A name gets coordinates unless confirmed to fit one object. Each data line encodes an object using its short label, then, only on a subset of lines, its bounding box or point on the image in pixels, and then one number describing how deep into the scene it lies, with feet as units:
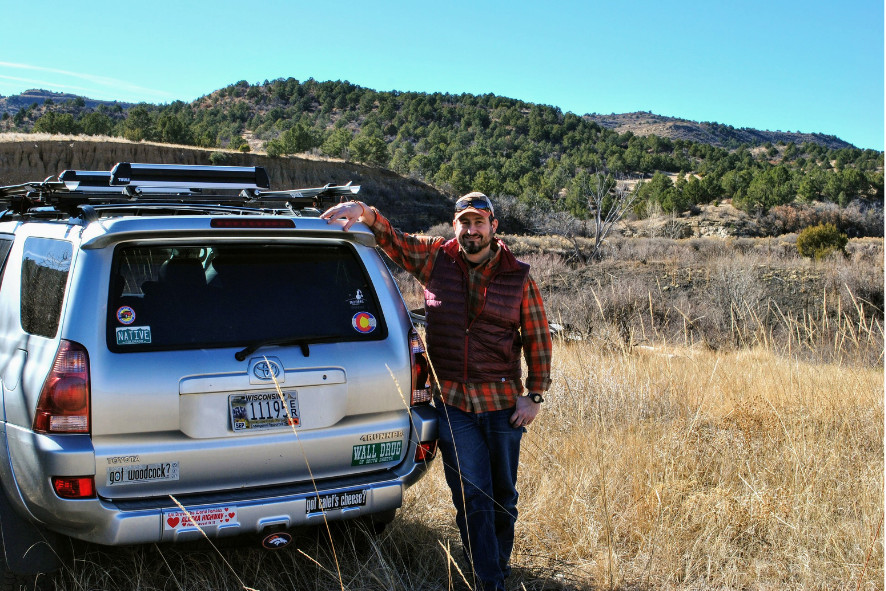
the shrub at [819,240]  115.44
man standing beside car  11.05
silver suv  9.23
